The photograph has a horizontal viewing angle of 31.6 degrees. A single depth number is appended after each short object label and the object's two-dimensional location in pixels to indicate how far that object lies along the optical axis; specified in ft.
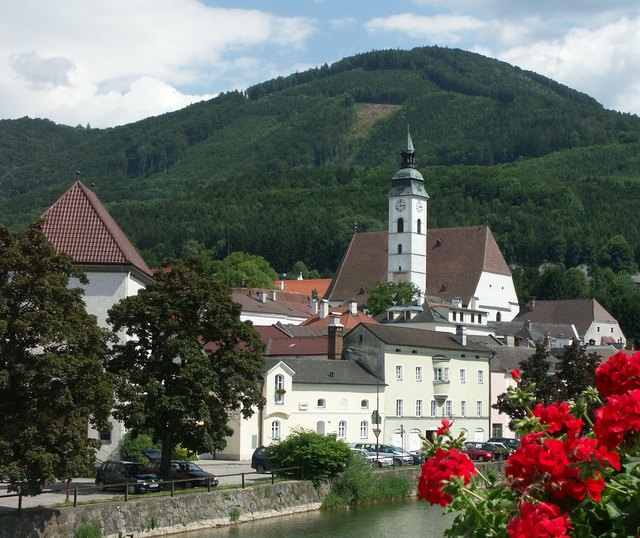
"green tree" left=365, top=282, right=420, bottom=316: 398.42
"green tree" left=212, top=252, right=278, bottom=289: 491.72
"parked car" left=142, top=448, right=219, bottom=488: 126.62
